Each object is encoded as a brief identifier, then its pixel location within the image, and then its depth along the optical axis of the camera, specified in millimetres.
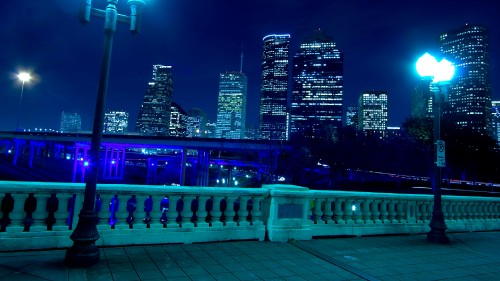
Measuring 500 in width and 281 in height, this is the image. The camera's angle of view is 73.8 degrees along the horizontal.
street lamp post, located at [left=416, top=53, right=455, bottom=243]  9289
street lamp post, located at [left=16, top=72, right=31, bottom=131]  41450
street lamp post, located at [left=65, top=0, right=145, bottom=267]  5516
